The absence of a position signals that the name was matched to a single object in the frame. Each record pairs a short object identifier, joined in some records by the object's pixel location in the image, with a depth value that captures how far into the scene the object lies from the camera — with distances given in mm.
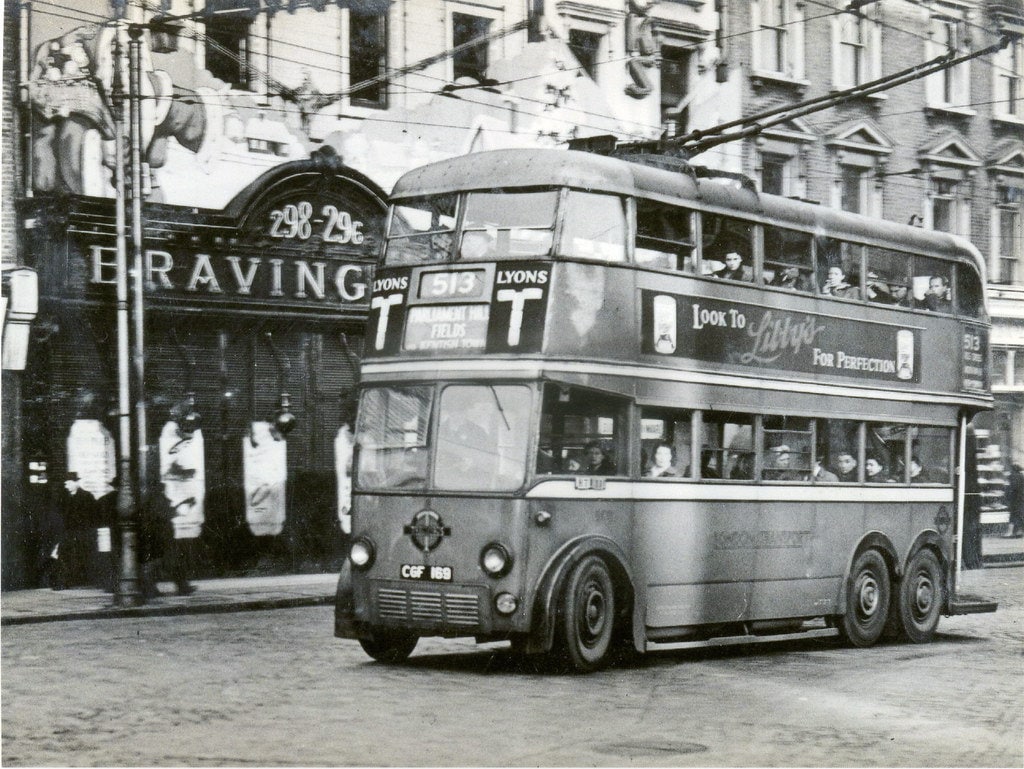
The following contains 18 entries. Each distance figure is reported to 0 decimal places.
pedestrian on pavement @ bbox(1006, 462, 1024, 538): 30703
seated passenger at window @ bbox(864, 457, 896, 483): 17422
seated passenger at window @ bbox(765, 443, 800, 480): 16094
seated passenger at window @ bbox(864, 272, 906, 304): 17484
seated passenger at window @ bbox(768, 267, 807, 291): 16266
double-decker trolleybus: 13711
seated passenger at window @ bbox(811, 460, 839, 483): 16719
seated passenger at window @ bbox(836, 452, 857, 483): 17016
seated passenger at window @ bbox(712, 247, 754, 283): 15555
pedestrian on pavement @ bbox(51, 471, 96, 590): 20578
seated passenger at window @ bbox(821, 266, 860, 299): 16938
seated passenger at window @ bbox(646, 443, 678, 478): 14727
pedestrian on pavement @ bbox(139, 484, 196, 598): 21414
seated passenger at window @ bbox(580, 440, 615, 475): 14117
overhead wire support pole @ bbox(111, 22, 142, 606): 19234
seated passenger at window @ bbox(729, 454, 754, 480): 15633
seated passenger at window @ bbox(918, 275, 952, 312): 18297
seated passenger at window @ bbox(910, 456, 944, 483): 18109
